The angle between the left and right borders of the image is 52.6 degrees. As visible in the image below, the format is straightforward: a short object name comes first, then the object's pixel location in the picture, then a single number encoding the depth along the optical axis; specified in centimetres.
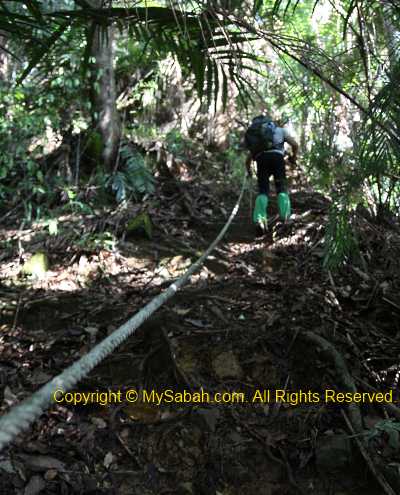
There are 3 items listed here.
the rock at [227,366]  219
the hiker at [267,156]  423
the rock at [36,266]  362
